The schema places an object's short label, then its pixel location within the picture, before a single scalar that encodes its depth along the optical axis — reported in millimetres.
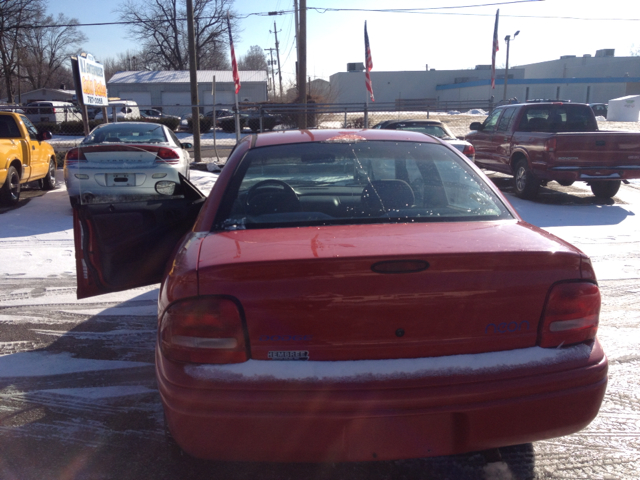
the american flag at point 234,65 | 17528
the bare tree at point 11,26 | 41938
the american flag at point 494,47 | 27844
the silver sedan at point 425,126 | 11602
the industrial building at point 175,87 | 47906
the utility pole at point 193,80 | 15531
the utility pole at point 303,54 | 18406
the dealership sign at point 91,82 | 10211
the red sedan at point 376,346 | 1980
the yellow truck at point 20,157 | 9383
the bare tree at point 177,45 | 60250
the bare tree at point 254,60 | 86625
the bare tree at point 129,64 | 67438
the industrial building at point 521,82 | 55344
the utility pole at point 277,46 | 65938
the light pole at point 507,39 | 42625
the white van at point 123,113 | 31594
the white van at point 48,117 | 35125
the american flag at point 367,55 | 19516
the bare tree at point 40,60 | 54969
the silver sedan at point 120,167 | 8133
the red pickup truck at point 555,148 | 9625
